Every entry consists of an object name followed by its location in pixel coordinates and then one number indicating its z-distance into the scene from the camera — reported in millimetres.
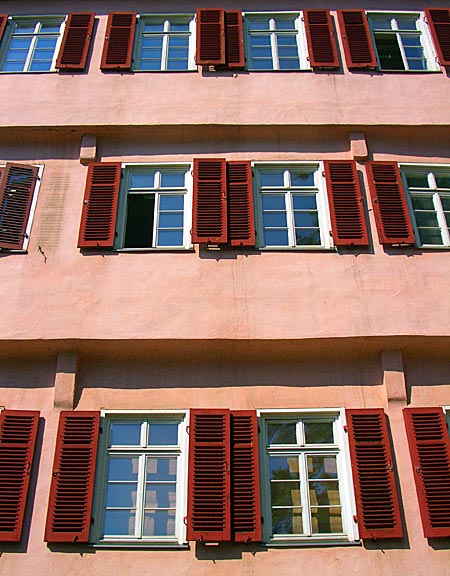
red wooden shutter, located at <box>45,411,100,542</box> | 7750
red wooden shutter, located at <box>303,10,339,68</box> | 11742
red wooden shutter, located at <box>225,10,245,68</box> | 11734
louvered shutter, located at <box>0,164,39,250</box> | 9867
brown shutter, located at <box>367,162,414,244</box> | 9781
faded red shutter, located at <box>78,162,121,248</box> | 9742
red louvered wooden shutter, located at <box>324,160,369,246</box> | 9773
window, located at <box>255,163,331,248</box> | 9992
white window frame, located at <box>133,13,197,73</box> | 11902
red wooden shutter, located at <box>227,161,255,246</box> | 9758
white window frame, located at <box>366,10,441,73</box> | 11945
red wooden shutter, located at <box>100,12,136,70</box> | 11711
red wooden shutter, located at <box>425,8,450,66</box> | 11914
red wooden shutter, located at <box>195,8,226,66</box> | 11703
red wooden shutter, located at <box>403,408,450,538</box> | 7777
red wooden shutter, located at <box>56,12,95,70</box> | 11758
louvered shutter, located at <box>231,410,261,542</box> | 7777
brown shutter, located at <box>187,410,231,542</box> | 7746
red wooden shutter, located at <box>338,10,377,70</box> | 11719
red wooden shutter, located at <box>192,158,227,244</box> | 9742
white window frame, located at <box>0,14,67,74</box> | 11797
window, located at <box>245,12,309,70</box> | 11969
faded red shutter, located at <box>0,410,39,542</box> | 7781
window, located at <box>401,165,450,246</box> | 10133
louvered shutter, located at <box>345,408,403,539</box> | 7785
